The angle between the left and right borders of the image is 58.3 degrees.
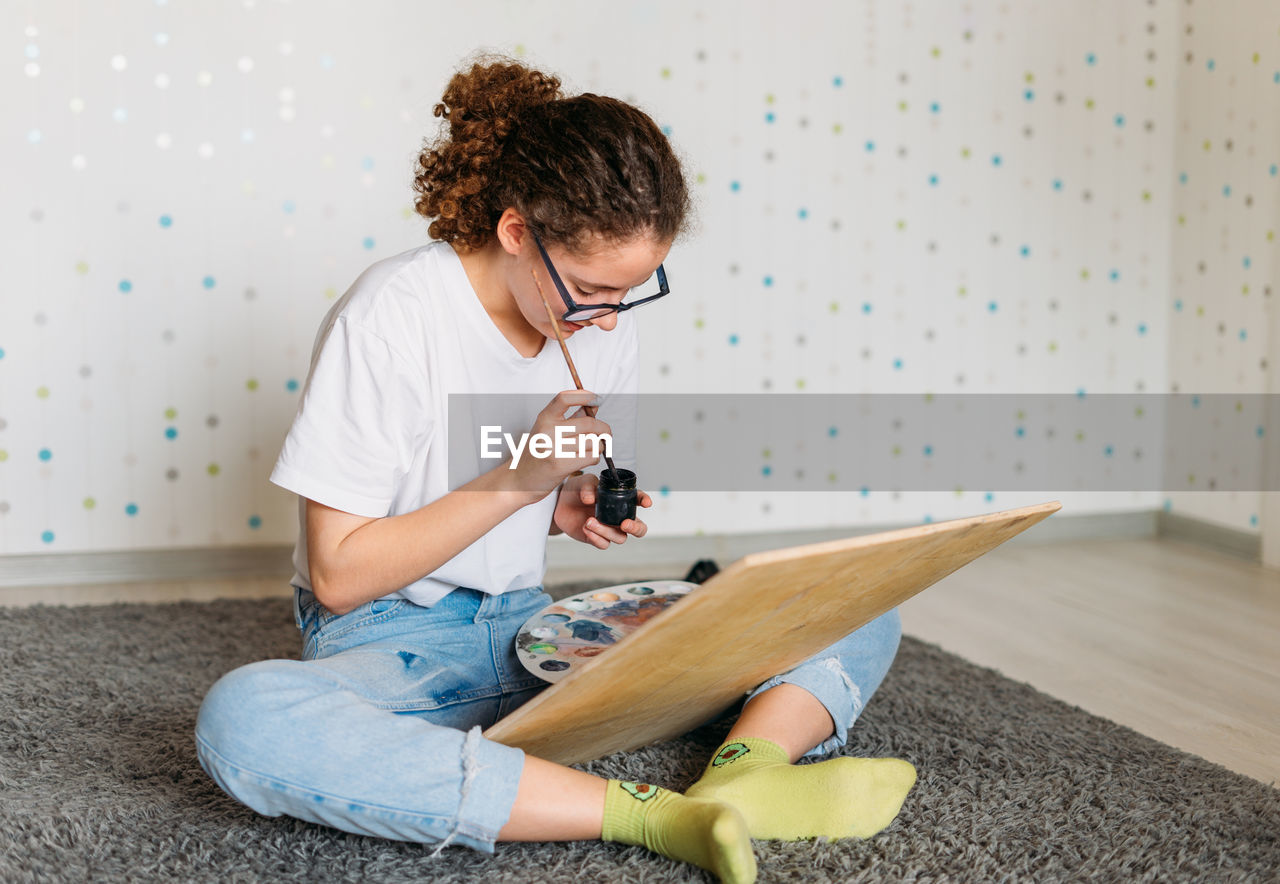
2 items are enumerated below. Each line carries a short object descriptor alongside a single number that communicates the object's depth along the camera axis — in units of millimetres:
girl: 1041
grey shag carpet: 1122
